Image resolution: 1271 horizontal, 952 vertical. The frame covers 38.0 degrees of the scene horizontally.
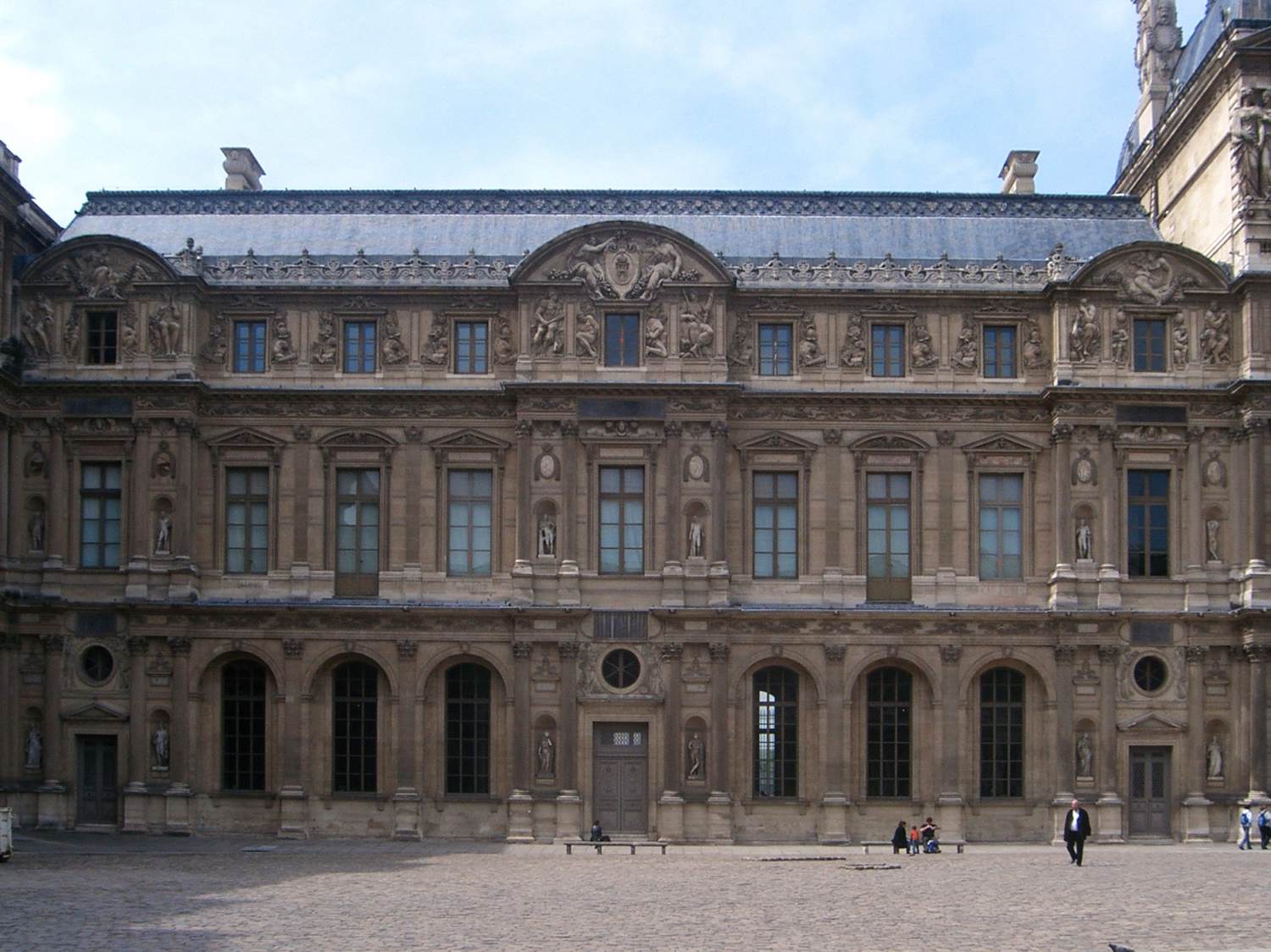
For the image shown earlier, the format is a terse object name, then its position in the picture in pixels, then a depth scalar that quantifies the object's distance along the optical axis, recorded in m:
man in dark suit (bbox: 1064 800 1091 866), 40.31
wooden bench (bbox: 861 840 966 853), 46.15
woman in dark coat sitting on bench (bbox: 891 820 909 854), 45.28
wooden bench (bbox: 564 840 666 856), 44.85
